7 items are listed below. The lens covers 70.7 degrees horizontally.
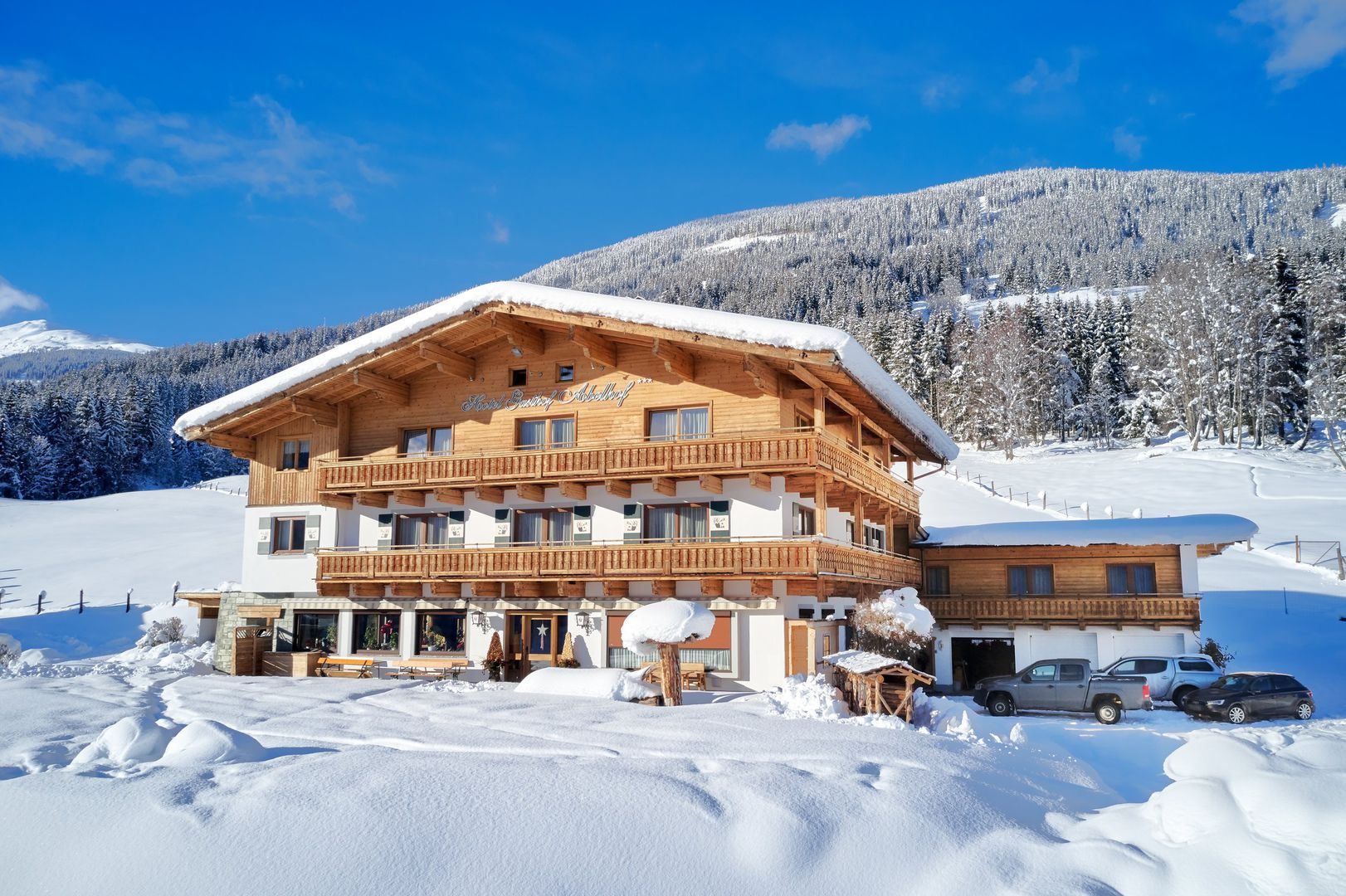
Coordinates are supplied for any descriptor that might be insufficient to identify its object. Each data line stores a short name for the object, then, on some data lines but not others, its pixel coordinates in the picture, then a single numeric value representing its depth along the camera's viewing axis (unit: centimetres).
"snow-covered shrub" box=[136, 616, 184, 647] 3506
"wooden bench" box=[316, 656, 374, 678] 2703
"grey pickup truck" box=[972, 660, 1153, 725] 2247
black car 2112
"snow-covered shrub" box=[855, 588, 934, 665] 2502
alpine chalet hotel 2392
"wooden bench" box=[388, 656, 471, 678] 2664
